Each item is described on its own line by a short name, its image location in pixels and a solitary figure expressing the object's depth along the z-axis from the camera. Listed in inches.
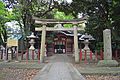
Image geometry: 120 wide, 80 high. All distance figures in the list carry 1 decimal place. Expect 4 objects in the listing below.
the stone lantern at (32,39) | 414.5
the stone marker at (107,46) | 260.7
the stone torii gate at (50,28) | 314.9
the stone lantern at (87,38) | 418.0
